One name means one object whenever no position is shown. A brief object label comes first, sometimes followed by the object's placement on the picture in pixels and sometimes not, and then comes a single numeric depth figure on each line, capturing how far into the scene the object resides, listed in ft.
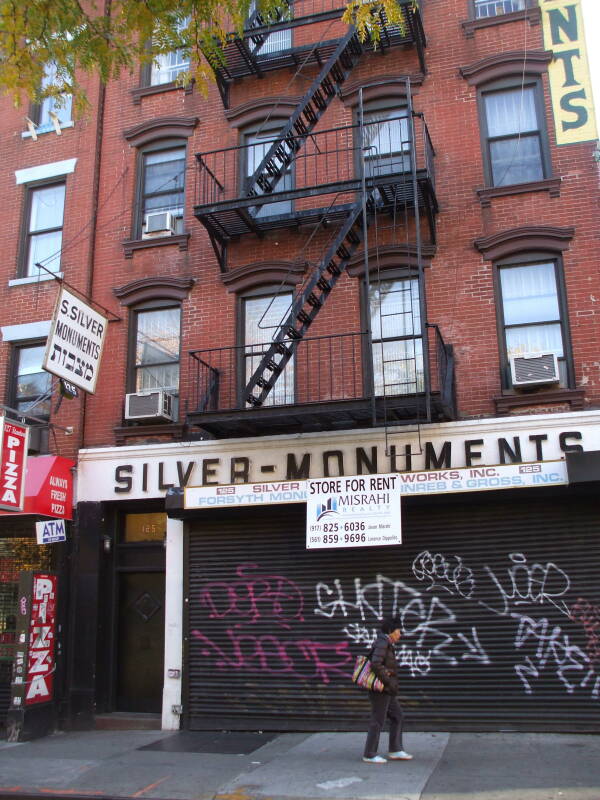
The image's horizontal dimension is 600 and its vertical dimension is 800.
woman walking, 27.73
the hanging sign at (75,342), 37.06
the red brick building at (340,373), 34.88
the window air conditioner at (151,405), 40.96
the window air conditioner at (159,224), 44.75
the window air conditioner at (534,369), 35.83
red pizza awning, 38.73
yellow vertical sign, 39.47
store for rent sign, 34.37
